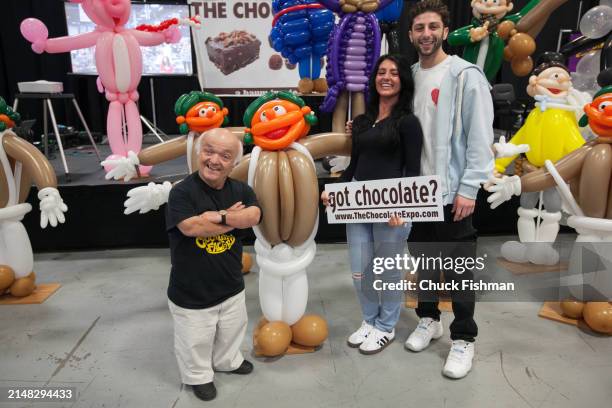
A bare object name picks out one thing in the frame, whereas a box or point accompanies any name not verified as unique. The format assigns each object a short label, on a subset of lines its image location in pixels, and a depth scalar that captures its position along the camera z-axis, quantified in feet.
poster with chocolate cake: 17.03
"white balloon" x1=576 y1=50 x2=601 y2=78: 12.64
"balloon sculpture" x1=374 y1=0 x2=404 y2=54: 9.52
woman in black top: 6.01
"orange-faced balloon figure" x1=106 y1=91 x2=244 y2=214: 7.84
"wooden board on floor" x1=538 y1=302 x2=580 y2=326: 7.90
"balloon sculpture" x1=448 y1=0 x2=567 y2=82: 9.74
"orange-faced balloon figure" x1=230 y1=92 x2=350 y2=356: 6.37
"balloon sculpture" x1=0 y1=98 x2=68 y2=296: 7.95
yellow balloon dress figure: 8.82
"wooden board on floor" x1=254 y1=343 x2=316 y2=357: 7.06
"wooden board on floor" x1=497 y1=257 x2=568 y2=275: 10.00
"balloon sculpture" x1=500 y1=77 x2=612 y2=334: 7.01
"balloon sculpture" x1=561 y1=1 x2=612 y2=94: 10.98
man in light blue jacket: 5.71
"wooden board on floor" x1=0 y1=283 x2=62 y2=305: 8.80
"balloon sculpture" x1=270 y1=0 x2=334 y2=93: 10.31
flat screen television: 17.01
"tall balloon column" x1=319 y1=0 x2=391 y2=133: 9.03
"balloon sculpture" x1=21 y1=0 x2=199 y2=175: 11.12
